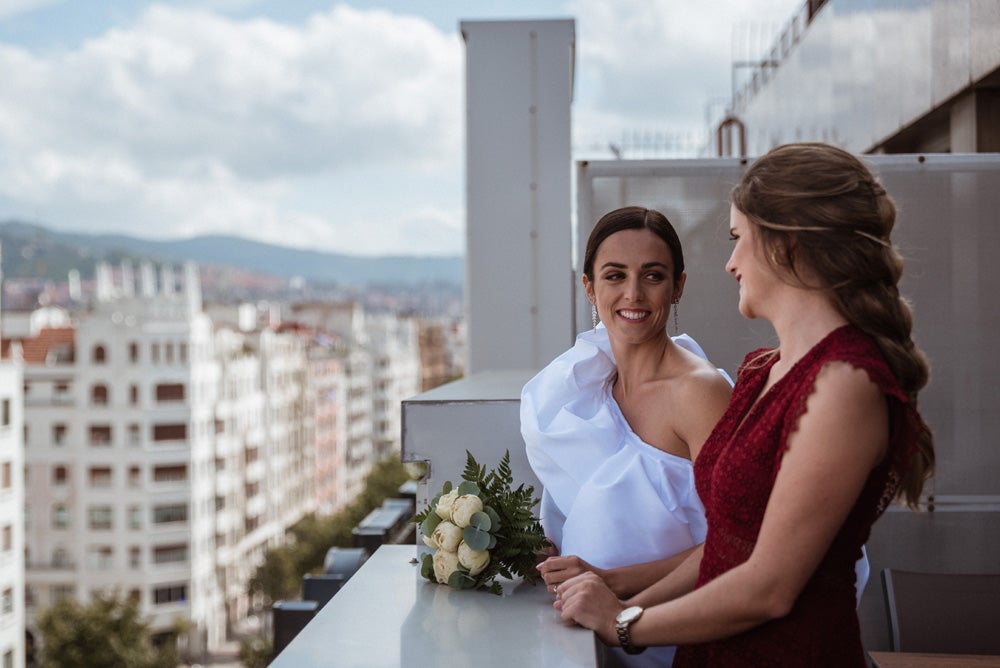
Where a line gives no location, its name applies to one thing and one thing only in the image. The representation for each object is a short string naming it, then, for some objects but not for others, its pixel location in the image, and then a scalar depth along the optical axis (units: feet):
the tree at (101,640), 140.56
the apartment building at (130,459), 182.50
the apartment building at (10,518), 128.77
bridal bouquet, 6.98
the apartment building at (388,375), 294.46
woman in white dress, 7.21
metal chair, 10.72
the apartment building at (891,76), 18.37
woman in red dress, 5.26
